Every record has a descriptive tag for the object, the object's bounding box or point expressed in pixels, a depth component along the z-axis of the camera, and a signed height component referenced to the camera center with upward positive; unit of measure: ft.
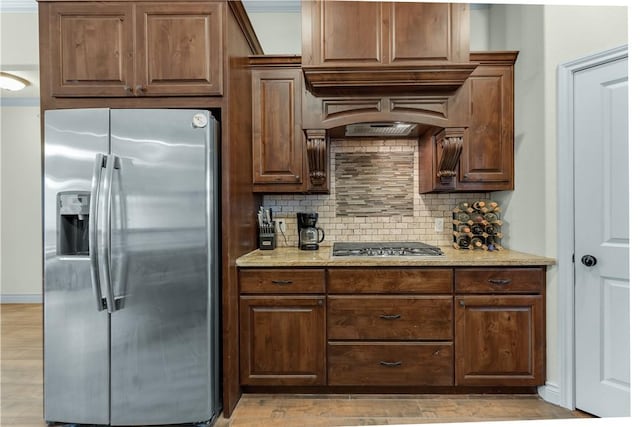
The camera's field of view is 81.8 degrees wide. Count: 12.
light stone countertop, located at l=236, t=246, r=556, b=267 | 7.77 -1.07
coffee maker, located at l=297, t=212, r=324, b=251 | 9.65 -0.56
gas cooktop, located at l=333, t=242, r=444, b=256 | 8.44 -0.92
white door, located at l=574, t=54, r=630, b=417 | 6.95 -0.57
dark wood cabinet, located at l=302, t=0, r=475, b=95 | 8.19 +3.79
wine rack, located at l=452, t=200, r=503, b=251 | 9.50 -0.44
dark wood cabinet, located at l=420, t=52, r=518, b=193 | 9.00 +2.00
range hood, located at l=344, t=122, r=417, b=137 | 9.00 +2.09
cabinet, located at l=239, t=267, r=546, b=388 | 7.84 -2.47
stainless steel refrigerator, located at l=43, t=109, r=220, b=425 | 6.77 -1.11
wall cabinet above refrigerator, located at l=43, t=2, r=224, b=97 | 7.09 +3.15
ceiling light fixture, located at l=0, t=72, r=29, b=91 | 13.61 +4.90
